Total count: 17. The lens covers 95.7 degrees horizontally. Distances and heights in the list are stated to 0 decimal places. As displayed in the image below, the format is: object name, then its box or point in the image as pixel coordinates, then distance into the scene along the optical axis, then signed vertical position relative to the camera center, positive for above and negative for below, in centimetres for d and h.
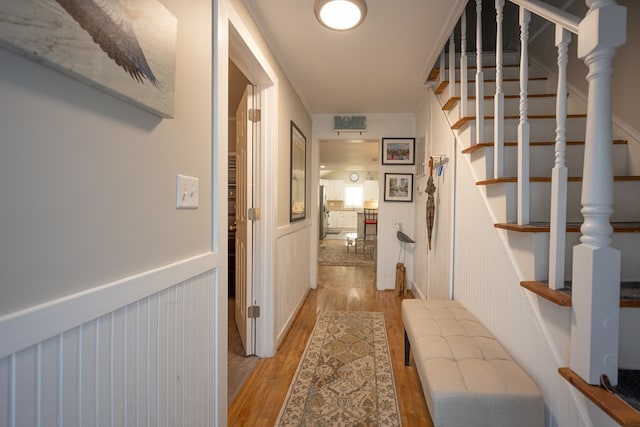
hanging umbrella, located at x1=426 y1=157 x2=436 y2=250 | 293 +4
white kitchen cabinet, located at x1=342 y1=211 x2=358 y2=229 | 1180 -53
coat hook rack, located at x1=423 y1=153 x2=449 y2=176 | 263 +45
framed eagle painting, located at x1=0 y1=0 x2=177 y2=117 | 54 +37
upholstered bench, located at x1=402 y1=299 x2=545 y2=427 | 111 -72
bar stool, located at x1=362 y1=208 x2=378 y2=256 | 698 -36
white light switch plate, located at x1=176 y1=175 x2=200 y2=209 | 106 +5
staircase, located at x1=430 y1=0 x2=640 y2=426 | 90 -1
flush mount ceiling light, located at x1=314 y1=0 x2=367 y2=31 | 171 +119
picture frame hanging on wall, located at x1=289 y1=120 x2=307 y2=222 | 287 +34
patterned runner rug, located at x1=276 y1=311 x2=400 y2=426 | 162 -117
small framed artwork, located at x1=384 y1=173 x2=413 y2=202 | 402 +27
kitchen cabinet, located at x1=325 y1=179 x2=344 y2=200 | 1179 +69
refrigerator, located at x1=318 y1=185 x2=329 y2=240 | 1010 -30
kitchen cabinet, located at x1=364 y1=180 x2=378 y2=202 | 1139 +64
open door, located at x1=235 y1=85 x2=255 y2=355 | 223 -13
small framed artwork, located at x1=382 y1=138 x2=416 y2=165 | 400 +76
